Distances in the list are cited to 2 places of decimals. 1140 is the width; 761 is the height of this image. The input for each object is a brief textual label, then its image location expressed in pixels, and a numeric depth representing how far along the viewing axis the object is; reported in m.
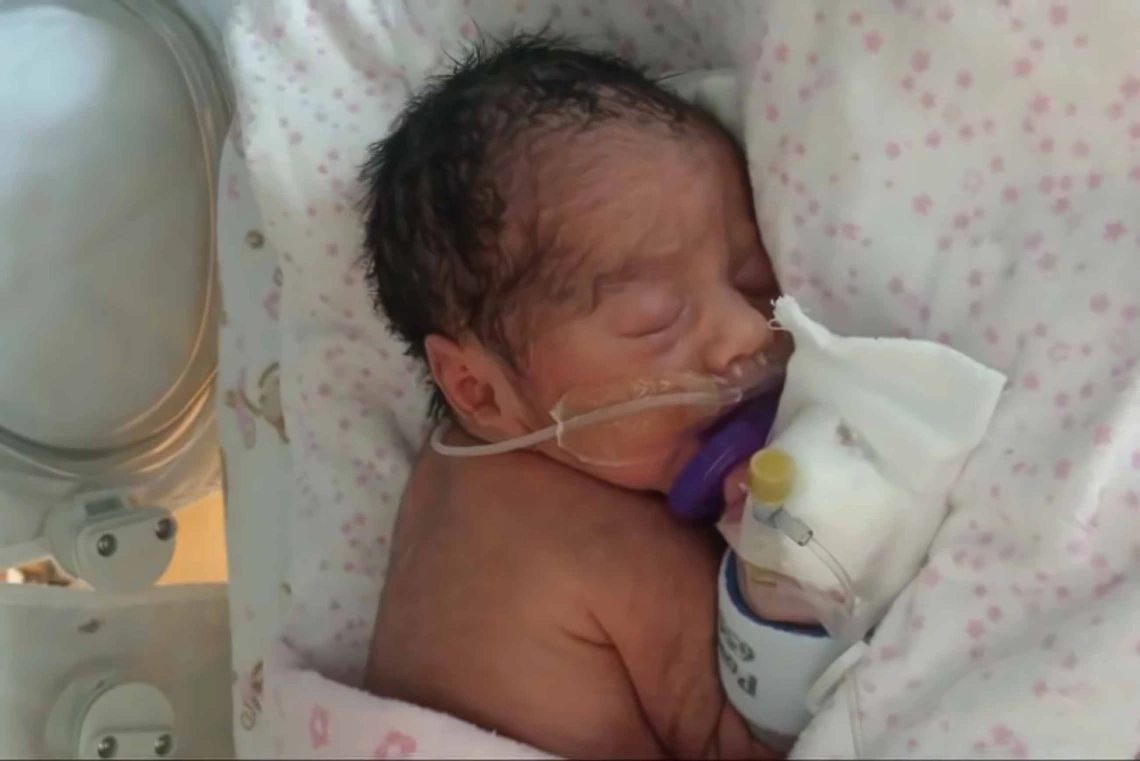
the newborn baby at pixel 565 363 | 0.35
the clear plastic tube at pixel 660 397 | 0.35
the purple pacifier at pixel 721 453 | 0.35
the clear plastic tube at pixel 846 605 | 0.32
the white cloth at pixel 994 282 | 0.31
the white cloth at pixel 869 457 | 0.32
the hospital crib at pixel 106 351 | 0.43
